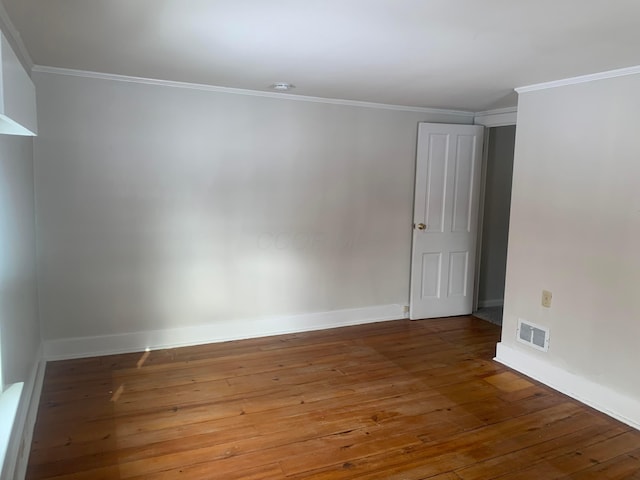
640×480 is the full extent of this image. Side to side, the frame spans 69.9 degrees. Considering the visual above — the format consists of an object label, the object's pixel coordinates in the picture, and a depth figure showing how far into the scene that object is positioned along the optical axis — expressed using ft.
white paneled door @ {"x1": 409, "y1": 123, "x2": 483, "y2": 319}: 15.56
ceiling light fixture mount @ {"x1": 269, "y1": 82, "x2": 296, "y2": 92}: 12.02
